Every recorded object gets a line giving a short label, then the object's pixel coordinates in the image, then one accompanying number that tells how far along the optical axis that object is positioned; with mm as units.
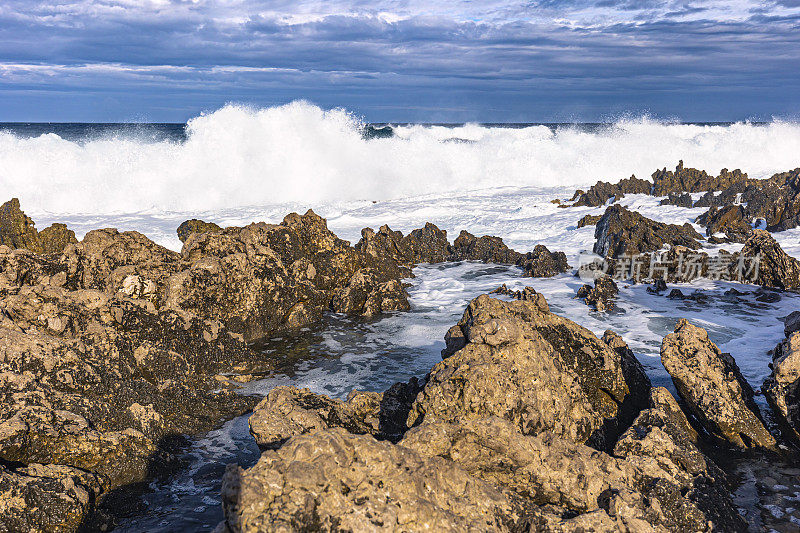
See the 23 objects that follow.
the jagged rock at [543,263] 12969
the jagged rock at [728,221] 15950
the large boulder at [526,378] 4824
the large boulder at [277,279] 9000
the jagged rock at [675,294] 11070
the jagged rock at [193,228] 12820
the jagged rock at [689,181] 22484
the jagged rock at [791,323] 6612
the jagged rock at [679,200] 19953
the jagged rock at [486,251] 14352
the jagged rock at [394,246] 14359
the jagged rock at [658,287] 11523
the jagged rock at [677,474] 4152
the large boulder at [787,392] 5441
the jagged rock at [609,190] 21109
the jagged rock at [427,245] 14828
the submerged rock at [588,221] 17703
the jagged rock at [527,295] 6984
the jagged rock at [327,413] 4602
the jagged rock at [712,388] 5605
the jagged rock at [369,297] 10702
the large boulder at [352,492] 2959
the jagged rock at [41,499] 4062
